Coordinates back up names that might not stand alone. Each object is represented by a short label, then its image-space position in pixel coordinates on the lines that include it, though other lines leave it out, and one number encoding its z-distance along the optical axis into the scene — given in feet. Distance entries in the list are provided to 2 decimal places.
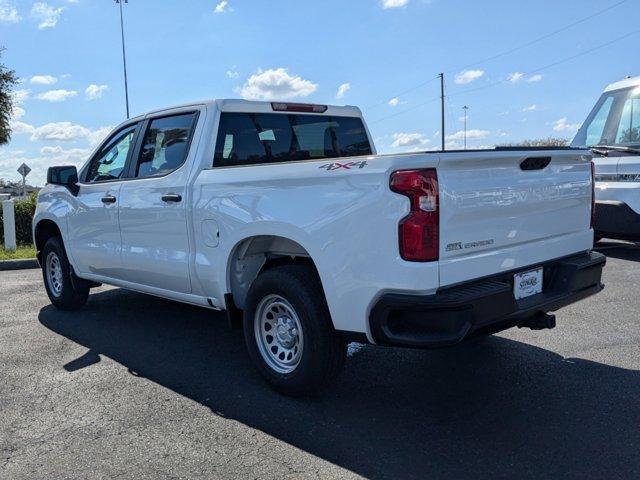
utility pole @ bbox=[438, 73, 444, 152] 161.48
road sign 67.36
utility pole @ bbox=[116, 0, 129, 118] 112.47
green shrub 43.21
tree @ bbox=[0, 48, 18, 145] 84.69
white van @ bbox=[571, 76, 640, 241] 25.94
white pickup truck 10.41
